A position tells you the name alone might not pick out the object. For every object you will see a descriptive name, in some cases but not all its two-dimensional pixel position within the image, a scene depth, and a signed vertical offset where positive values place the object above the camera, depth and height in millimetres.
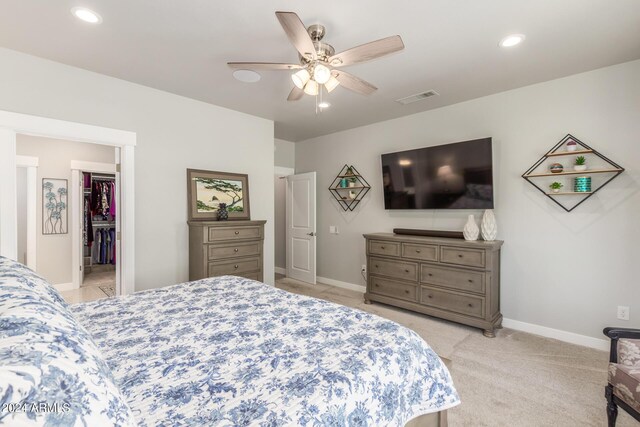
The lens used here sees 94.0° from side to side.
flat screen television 3367 +453
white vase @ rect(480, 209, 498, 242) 3271 -146
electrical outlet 2686 -907
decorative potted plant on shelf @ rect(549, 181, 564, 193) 2965 +262
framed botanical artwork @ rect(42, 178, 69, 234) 4414 +153
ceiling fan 1703 +1011
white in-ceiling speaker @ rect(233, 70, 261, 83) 2811 +1345
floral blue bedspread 880 -551
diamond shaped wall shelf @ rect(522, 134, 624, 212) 2770 +384
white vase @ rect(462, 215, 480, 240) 3346 -192
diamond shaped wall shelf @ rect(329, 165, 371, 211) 4693 +424
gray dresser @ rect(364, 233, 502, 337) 3102 -736
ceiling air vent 3338 +1349
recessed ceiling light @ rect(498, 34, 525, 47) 2236 +1325
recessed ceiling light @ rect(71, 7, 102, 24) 1980 +1366
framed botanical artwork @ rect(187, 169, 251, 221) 3557 +262
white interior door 5086 -223
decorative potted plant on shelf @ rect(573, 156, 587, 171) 2809 +458
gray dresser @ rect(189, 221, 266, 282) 3252 -389
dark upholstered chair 1478 -842
